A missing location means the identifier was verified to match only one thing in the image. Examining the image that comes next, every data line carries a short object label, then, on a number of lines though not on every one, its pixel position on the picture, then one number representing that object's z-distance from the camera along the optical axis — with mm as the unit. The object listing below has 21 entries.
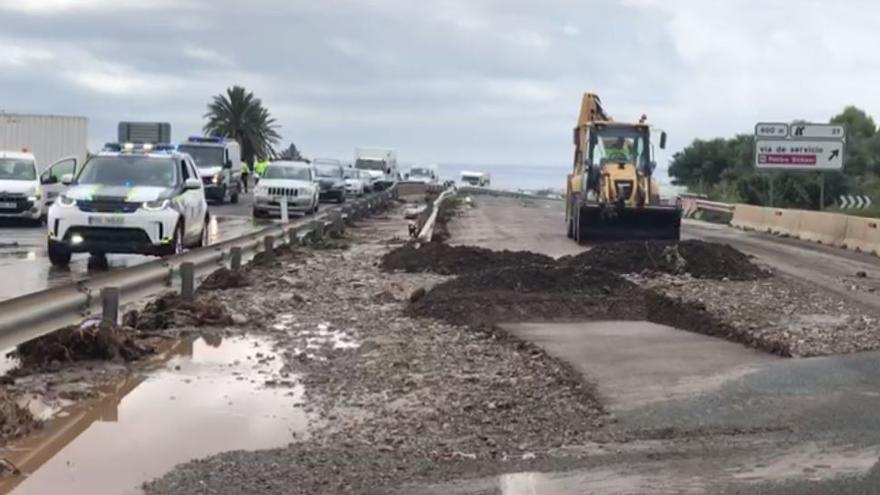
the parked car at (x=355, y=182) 54444
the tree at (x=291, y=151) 88538
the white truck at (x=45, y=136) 38594
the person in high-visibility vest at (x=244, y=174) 52034
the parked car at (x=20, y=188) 26172
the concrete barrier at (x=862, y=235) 25820
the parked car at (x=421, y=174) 81312
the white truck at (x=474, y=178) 92500
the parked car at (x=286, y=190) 33938
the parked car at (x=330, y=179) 45875
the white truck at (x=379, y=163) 66806
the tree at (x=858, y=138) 61812
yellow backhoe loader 25453
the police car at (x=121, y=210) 16547
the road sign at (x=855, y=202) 41156
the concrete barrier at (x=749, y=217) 36688
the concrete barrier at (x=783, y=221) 32656
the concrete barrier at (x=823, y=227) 28578
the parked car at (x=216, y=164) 41062
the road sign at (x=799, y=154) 40062
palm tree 96500
